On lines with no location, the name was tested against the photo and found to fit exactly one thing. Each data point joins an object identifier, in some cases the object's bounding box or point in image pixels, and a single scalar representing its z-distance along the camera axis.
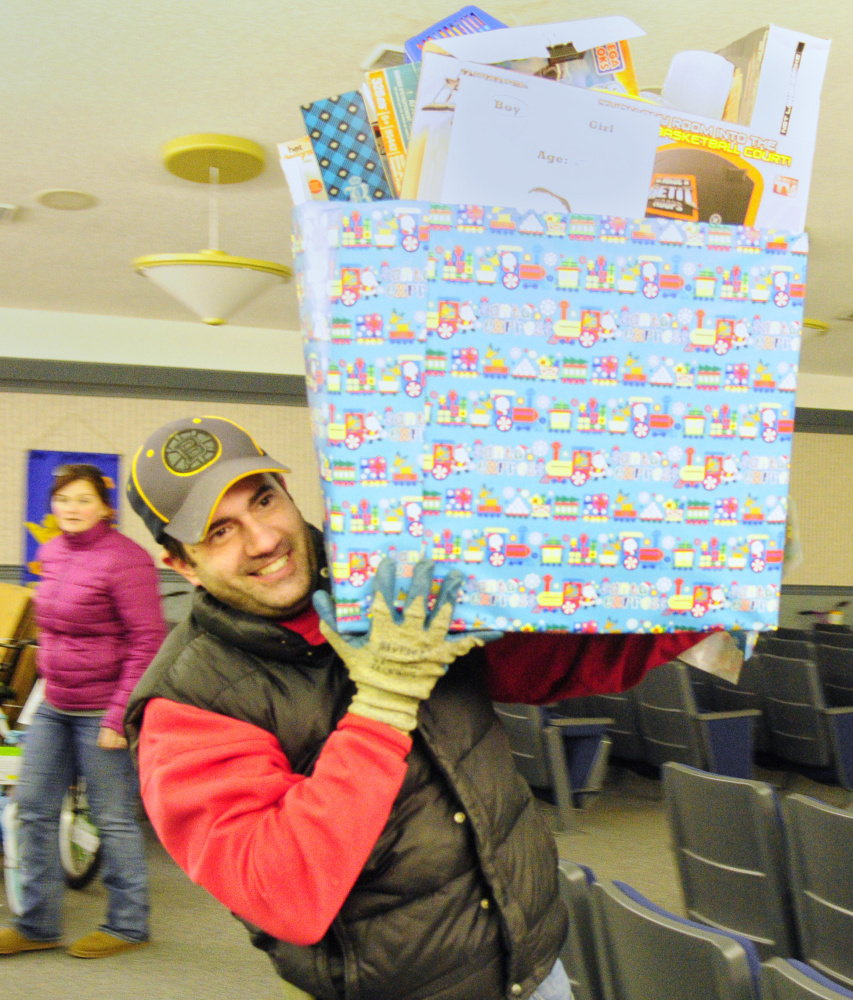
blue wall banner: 7.21
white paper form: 0.96
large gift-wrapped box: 0.98
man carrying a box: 1.05
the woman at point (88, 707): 3.31
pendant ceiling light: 3.93
